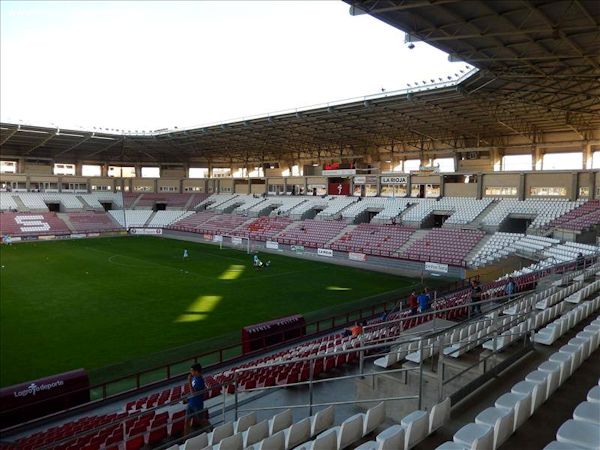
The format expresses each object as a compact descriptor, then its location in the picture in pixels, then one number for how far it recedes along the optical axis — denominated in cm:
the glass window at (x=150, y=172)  7294
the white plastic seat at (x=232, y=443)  618
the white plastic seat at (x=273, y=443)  589
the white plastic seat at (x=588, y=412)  471
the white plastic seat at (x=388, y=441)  498
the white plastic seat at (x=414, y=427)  527
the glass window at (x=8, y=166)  5962
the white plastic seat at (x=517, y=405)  531
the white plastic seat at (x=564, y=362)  657
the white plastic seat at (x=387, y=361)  908
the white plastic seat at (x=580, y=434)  421
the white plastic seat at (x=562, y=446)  422
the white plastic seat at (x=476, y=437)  446
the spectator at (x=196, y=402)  843
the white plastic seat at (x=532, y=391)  568
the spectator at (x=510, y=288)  1608
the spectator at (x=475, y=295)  1577
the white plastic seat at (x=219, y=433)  688
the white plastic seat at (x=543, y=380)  592
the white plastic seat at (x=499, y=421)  484
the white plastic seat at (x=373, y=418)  625
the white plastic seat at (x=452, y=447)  454
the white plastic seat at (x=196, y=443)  655
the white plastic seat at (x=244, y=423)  726
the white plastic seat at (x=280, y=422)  701
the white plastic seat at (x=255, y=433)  658
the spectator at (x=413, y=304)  1745
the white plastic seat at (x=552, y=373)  617
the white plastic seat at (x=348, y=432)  575
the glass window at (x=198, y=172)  7475
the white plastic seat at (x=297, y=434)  621
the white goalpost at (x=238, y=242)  4397
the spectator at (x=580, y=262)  1808
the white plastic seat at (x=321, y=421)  673
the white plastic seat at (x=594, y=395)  518
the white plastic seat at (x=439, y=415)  571
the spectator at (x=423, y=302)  1694
